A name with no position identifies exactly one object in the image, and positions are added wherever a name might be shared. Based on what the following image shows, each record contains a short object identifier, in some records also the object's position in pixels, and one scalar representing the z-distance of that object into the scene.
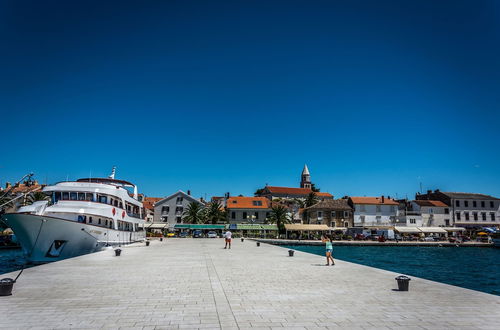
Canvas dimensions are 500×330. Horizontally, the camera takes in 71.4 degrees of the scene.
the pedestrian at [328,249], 18.78
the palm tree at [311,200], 103.66
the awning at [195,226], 70.19
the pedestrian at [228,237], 33.25
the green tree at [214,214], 75.12
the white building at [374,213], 77.31
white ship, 23.80
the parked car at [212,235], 63.84
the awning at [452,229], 73.13
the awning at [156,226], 70.00
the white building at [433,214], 78.00
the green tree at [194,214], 73.95
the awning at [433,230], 69.88
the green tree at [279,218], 73.95
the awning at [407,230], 69.50
